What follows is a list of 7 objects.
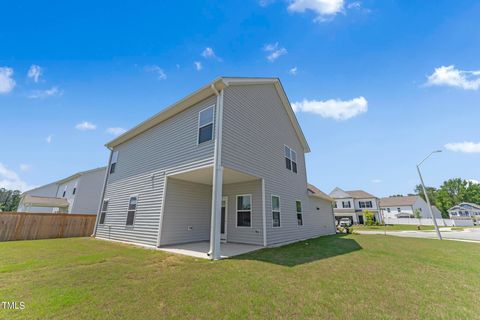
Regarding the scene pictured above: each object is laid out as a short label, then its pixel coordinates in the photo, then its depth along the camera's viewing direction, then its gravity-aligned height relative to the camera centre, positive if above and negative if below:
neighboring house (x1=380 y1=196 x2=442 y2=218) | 41.91 +2.22
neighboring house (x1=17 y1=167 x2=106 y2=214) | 18.59 +1.87
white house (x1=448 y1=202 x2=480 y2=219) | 47.38 +1.56
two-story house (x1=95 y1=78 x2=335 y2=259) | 7.84 +1.88
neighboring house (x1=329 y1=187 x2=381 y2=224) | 38.12 +2.28
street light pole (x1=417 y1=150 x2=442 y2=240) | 15.29 +3.35
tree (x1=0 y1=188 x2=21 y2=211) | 55.10 +5.70
